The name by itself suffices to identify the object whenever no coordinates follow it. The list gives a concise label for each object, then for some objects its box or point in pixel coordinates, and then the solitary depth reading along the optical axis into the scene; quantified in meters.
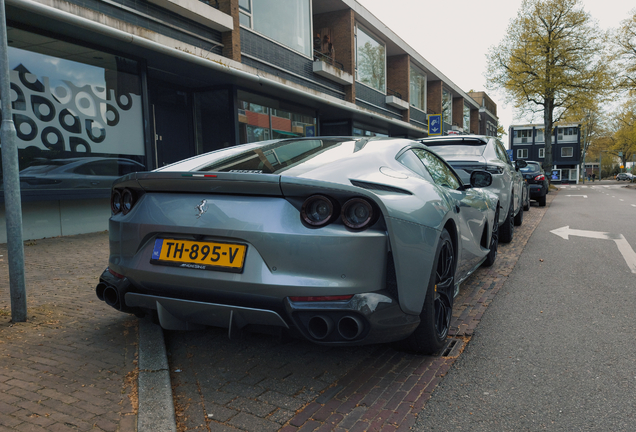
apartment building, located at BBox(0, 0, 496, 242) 7.80
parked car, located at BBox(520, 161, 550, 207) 15.55
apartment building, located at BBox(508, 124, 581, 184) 75.38
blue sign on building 14.54
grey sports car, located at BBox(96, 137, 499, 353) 2.33
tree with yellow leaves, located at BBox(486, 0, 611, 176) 30.25
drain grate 3.10
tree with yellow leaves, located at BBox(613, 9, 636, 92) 33.69
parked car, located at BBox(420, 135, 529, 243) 7.09
